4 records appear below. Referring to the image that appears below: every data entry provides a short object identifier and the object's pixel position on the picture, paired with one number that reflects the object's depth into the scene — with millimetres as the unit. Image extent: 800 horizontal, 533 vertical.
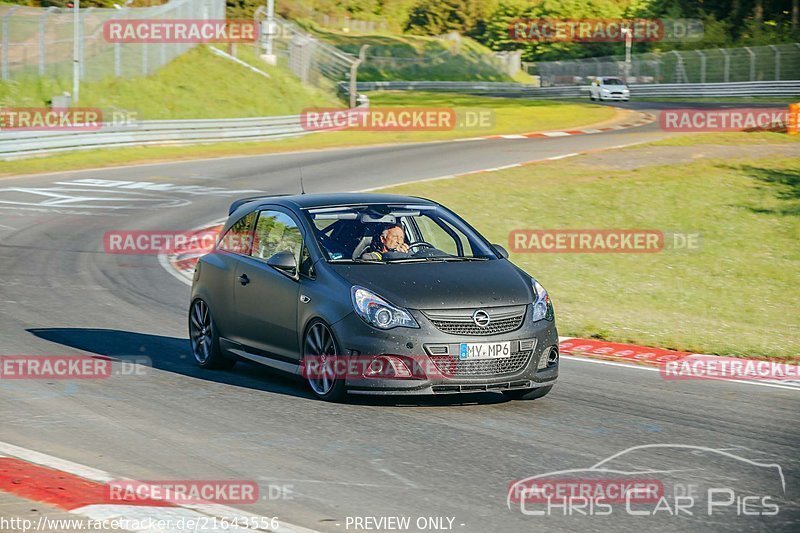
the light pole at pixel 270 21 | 53594
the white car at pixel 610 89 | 66312
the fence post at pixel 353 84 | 50844
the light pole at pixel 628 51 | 82219
